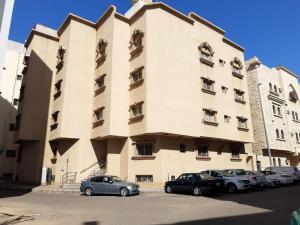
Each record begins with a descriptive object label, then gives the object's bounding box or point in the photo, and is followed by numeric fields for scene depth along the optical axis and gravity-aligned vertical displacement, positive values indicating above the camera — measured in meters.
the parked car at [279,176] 25.00 -0.13
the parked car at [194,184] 18.12 -0.53
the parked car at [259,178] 21.77 -0.22
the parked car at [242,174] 20.56 +0.11
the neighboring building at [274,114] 35.91 +8.40
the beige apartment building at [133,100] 24.55 +7.58
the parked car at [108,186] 18.67 -0.59
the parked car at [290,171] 26.67 +0.35
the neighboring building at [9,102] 40.06 +11.75
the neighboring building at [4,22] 13.99 +7.96
